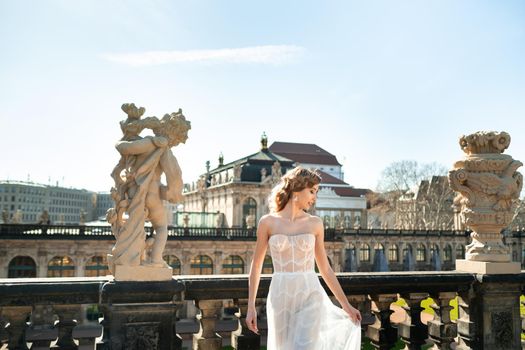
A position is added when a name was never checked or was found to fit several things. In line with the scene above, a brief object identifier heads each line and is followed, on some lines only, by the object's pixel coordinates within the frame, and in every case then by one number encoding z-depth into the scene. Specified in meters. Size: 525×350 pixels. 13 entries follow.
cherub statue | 4.12
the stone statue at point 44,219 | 32.84
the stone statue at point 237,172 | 41.75
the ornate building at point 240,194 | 41.47
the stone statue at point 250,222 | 35.20
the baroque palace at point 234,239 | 29.69
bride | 3.38
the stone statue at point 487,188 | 5.17
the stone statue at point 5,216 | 33.84
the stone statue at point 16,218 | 37.44
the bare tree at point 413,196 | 53.78
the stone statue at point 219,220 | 42.34
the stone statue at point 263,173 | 41.78
